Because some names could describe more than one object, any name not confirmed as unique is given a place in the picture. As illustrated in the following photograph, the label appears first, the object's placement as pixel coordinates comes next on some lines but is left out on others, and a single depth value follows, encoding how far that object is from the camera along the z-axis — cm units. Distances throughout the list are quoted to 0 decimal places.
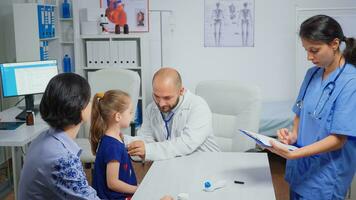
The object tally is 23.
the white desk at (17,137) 288
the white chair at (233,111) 274
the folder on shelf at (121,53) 455
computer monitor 353
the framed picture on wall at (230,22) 486
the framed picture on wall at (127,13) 484
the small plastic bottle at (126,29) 459
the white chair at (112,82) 358
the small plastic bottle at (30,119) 329
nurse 182
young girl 203
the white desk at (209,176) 184
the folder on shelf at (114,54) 456
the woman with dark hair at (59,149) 144
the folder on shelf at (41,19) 422
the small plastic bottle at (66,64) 480
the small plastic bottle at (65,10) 485
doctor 229
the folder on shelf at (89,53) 462
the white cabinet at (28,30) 415
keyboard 318
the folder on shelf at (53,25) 456
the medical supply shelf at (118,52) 454
